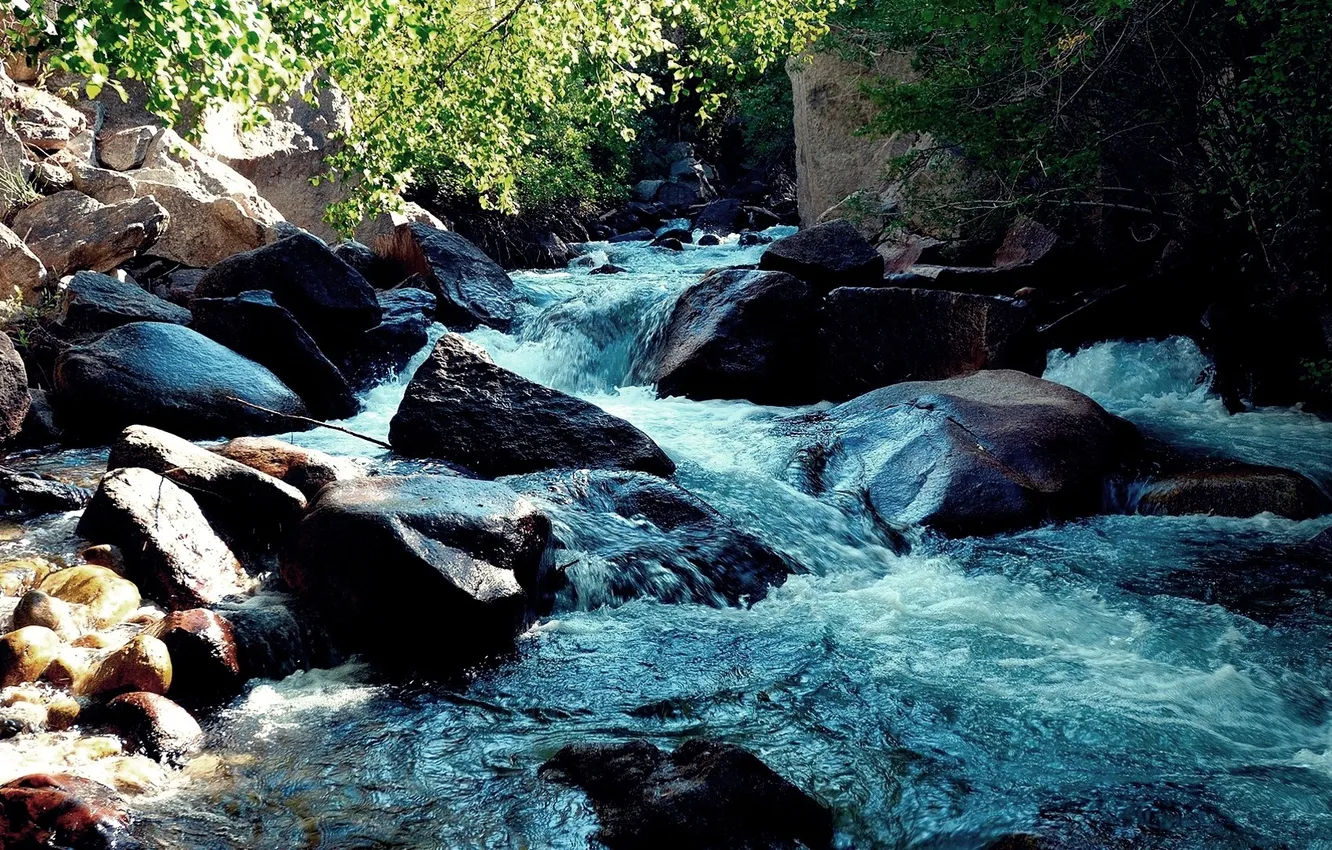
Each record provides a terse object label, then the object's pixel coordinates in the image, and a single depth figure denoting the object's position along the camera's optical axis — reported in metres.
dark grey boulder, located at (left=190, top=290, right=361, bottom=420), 8.66
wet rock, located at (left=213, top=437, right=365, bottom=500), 6.12
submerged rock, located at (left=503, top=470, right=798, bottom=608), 5.48
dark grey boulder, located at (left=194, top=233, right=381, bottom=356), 9.66
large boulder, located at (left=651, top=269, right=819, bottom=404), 9.41
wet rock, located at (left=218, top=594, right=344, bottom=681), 4.45
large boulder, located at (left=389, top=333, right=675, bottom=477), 6.83
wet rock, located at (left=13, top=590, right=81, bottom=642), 4.39
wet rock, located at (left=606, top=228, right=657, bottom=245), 21.20
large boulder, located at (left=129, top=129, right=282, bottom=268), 11.38
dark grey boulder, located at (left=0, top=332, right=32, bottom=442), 7.10
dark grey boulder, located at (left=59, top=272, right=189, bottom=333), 8.63
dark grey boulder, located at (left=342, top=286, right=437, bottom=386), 10.10
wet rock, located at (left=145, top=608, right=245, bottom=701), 4.22
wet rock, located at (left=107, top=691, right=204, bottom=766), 3.73
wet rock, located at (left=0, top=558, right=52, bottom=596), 4.79
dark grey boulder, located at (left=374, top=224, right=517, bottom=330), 12.12
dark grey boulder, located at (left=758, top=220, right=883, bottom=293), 10.39
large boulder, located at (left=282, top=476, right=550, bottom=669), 4.57
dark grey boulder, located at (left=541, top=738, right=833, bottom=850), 3.16
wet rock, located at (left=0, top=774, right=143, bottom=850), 3.00
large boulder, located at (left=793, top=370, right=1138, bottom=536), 6.65
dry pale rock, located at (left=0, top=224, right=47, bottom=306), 9.14
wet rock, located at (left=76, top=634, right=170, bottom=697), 4.04
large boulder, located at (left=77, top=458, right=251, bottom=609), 4.95
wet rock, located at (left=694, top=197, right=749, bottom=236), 23.00
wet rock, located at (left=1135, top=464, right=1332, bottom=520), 6.61
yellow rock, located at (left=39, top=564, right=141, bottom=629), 4.62
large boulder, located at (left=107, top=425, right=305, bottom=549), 5.52
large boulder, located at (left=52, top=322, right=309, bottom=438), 7.41
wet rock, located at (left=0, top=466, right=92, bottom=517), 5.86
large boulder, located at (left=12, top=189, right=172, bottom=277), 9.88
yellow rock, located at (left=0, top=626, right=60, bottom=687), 4.04
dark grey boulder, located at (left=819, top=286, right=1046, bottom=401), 8.90
